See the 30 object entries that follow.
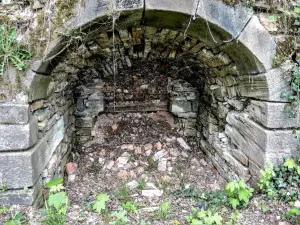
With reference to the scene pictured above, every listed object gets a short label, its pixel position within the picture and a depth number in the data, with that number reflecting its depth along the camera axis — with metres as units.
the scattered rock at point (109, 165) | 3.76
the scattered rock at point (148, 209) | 2.47
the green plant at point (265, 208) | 2.22
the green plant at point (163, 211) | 2.25
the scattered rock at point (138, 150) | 3.98
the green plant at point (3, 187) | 2.12
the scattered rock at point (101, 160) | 3.85
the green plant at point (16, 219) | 1.92
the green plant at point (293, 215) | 2.04
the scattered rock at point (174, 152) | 3.99
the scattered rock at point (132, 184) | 3.28
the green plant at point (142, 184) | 3.25
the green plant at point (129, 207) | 2.36
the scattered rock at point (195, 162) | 3.87
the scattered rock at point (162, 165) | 3.75
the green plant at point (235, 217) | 2.17
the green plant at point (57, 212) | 1.93
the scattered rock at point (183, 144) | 4.14
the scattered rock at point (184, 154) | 4.01
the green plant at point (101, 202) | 1.98
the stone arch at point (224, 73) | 2.07
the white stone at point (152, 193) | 3.09
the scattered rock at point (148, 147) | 4.01
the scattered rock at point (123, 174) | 3.57
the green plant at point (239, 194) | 2.24
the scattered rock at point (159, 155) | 3.89
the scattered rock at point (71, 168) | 3.50
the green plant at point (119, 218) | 2.05
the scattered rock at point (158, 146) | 4.02
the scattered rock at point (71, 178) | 3.43
